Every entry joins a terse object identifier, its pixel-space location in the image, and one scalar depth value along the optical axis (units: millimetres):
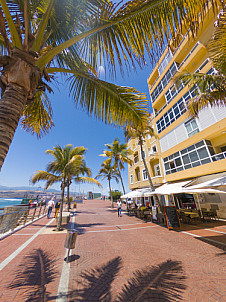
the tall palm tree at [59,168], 10047
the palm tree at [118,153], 24812
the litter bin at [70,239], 4969
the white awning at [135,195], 14106
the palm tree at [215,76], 4285
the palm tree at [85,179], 15895
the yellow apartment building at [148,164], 21186
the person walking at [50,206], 13928
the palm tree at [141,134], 14786
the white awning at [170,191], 9978
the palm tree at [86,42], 2061
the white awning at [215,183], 6998
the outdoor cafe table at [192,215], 11505
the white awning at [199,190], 8233
